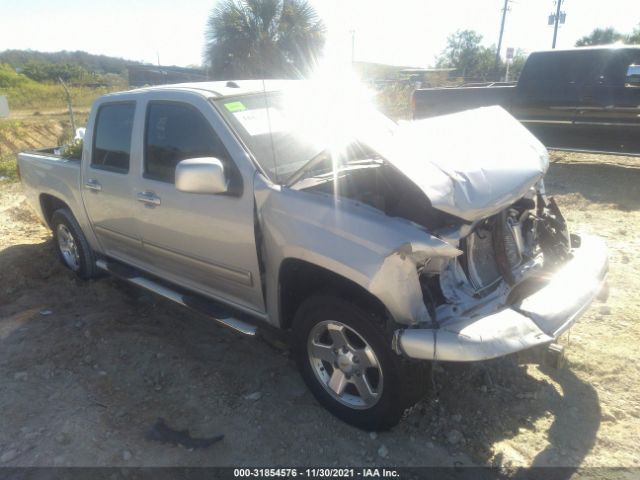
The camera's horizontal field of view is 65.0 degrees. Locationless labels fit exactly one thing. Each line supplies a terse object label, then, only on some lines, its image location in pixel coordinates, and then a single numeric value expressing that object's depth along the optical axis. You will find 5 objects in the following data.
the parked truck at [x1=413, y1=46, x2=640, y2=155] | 8.12
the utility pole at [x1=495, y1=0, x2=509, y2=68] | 36.44
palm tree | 13.01
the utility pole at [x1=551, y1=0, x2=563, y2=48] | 34.44
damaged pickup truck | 2.49
